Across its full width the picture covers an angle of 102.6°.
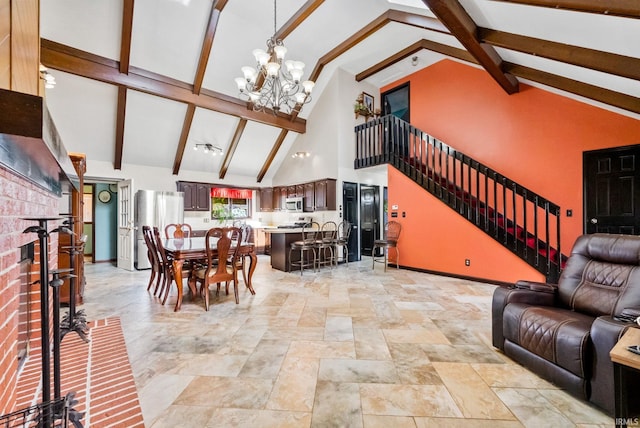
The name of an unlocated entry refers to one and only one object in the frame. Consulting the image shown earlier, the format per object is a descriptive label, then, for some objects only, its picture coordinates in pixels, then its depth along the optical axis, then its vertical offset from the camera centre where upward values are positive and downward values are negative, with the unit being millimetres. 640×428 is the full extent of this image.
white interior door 6012 -223
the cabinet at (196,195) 7271 +594
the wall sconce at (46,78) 3373 +1870
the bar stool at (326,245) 5710 -670
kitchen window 8070 +405
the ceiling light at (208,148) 6677 +1783
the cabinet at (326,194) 6633 +540
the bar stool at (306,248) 5352 -715
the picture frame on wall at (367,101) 7238 +3271
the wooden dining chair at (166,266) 3412 -682
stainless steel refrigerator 5961 +74
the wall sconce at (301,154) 7537 +1807
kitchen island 5555 -676
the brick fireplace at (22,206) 725 +64
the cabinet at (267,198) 8805 +593
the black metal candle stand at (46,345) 998 -520
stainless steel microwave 7492 +315
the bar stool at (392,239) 5621 -551
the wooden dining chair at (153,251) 3675 -511
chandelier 3477 +2090
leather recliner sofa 1497 -734
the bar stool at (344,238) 6129 -577
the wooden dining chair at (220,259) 3244 -592
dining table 3188 -501
